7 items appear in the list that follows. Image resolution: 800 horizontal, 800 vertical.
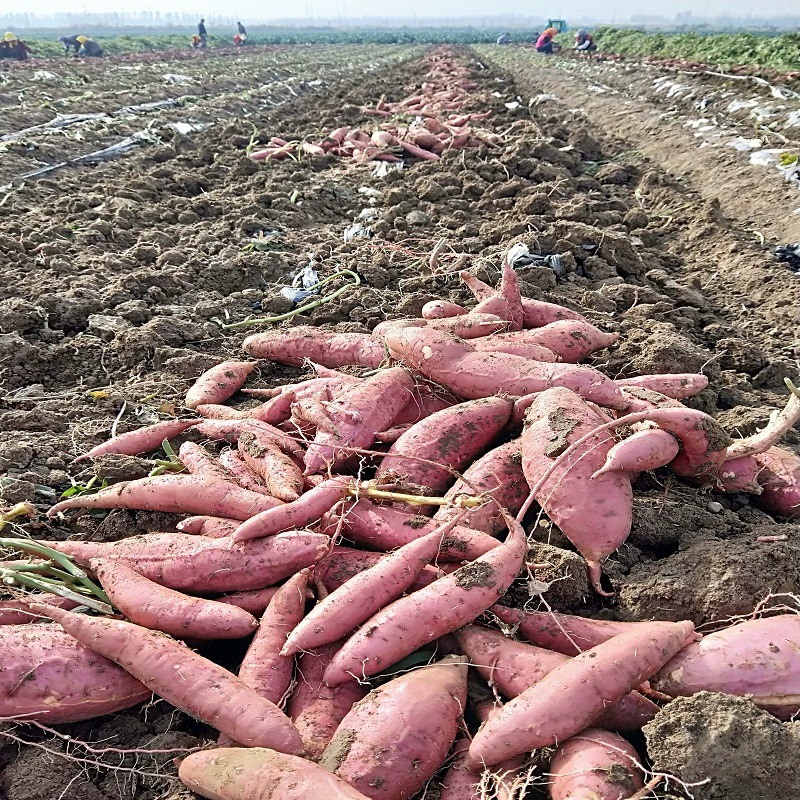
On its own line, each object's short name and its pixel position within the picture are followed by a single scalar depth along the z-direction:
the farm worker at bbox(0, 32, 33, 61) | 22.66
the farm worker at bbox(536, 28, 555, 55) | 33.47
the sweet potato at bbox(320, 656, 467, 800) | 1.62
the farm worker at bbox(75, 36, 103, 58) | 28.05
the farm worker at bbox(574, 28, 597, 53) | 30.62
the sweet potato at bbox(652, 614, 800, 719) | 1.73
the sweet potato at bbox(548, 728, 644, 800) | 1.54
